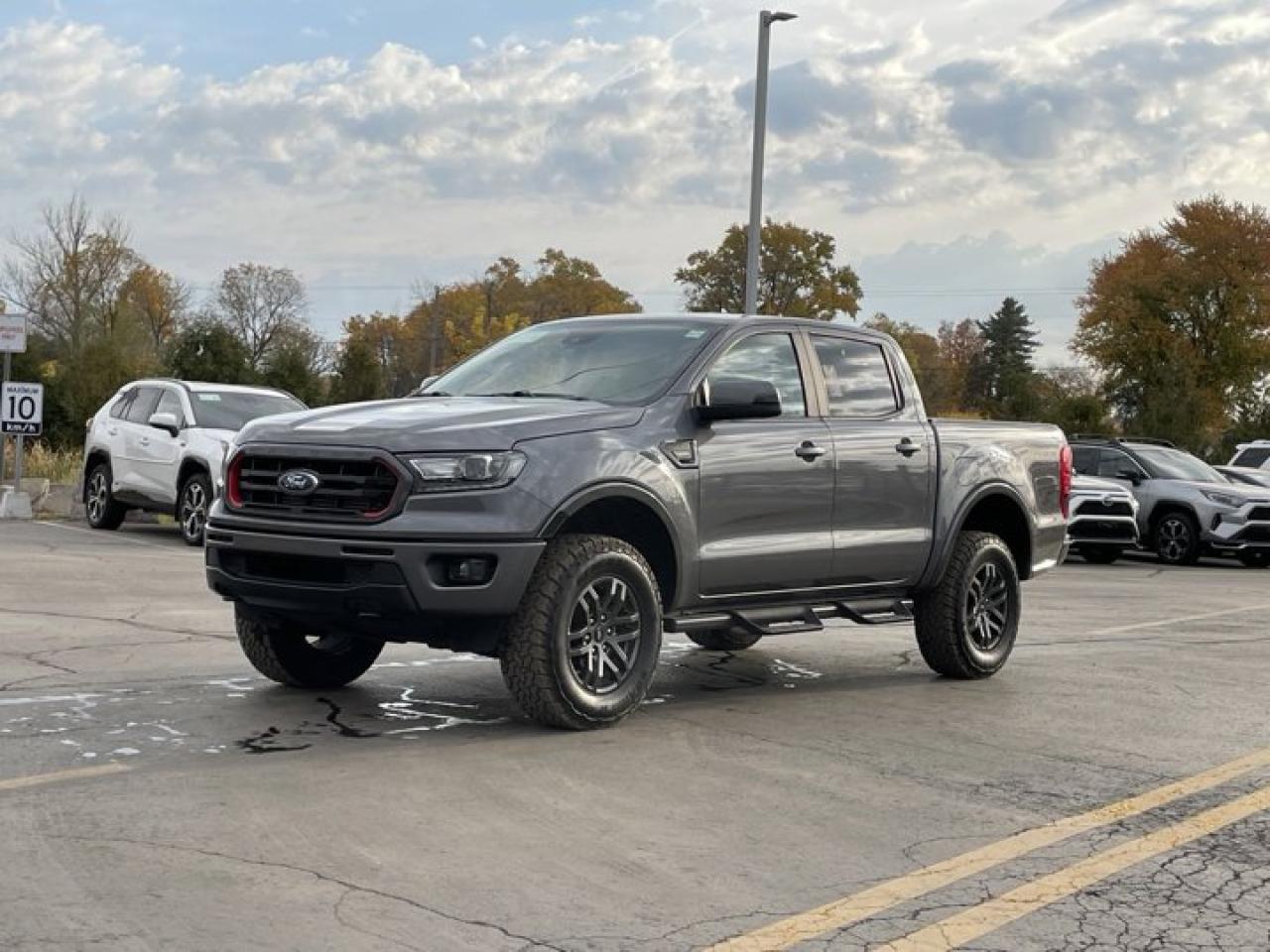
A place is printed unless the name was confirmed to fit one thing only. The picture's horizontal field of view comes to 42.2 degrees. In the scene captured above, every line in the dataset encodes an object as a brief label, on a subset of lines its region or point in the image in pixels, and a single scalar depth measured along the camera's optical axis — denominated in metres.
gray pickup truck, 6.62
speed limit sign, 20.31
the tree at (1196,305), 59.84
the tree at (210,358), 36.31
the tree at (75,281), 61.94
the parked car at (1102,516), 21.62
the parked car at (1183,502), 22.53
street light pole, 25.03
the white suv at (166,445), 16.59
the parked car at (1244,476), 26.19
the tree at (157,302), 77.94
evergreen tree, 110.62
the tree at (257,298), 84.31
